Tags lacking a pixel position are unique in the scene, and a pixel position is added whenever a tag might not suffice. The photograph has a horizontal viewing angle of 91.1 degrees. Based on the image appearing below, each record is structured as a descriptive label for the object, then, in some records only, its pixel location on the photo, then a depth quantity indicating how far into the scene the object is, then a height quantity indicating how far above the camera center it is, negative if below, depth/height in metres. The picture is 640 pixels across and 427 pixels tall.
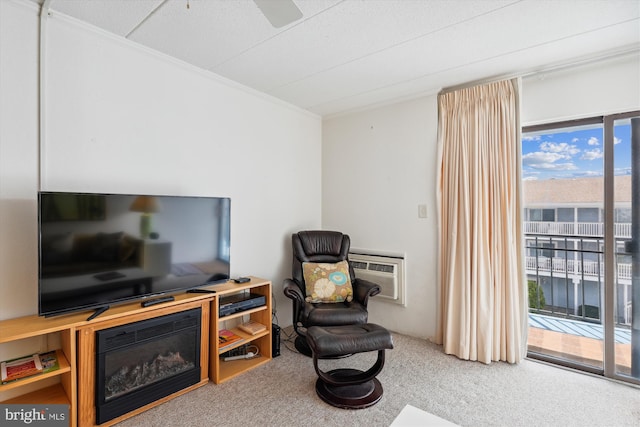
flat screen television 1.76 -0.21
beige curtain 2.62 -0.13
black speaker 2.75 -1.13
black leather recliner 2.60 -0.69
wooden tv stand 1.70 -0.82
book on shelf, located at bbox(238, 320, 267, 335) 2.64 -0.97
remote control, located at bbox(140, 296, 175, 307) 2.06 -0.58
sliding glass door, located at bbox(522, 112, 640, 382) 2.41 -0.24
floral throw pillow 2.94 -0.65
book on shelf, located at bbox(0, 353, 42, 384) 1.61 -0.83
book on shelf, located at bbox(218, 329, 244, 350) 2.44 -1.01
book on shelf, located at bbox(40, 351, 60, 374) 1.70 -0.84
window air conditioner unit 3.26 -0.63
